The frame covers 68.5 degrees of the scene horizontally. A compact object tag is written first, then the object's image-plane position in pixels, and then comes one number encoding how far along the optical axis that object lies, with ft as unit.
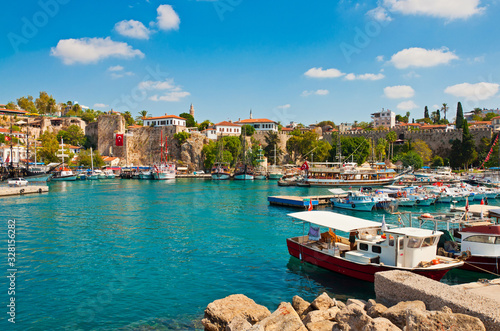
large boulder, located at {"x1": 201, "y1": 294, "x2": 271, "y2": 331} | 26.37
